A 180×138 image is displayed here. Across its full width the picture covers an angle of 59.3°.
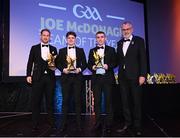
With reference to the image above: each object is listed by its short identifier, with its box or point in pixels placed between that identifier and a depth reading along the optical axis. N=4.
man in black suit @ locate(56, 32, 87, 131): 2.43
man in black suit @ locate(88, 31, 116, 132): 2.47
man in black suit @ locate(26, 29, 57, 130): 2.50
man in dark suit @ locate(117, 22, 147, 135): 2.33
